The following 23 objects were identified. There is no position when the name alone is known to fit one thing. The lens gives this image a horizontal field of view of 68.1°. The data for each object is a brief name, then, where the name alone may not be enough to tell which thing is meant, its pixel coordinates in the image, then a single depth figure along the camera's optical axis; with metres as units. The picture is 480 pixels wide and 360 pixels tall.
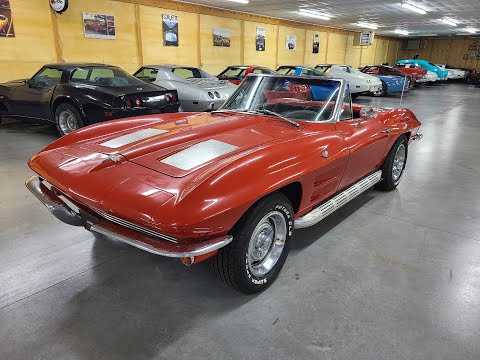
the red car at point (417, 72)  18.23
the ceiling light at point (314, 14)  14.70
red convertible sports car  1.88
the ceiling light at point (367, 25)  18.55
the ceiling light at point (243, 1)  11.95
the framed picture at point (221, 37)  13.83
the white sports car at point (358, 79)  13.46
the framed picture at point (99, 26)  9.90
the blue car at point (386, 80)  15.39
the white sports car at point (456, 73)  22.14
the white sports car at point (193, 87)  7.70
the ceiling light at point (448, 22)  17.00
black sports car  5.88
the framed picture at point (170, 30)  11.92
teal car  19.42
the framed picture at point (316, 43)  19.69
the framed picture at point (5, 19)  8.32
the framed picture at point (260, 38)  15.84
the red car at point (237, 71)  11.40
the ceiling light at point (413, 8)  12.57
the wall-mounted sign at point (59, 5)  8.92
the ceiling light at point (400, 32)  22.09
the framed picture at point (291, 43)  17.74
